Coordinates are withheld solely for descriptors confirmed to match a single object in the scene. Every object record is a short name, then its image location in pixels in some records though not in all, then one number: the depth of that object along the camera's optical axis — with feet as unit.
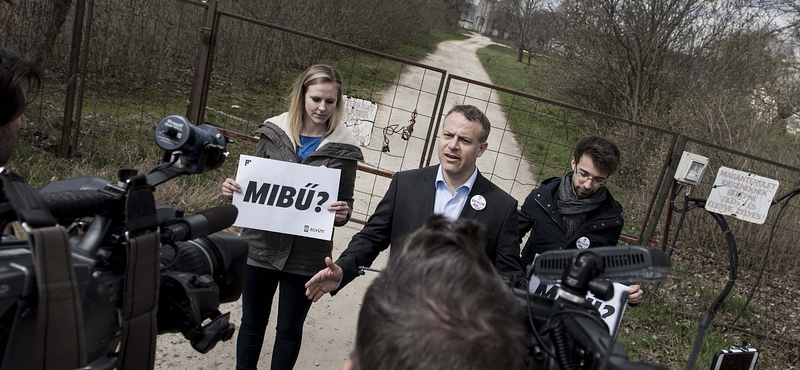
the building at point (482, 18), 306.59
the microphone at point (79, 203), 4.20
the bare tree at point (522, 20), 135.13
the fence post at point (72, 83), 18.98
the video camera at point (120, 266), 3.91
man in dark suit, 8.96
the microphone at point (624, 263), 3.72
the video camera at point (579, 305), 3.53
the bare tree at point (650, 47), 38.37
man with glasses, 11.02
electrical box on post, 18.58
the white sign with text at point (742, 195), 18.98
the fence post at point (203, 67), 18.08
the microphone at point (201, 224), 5.01
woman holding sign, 10.33
